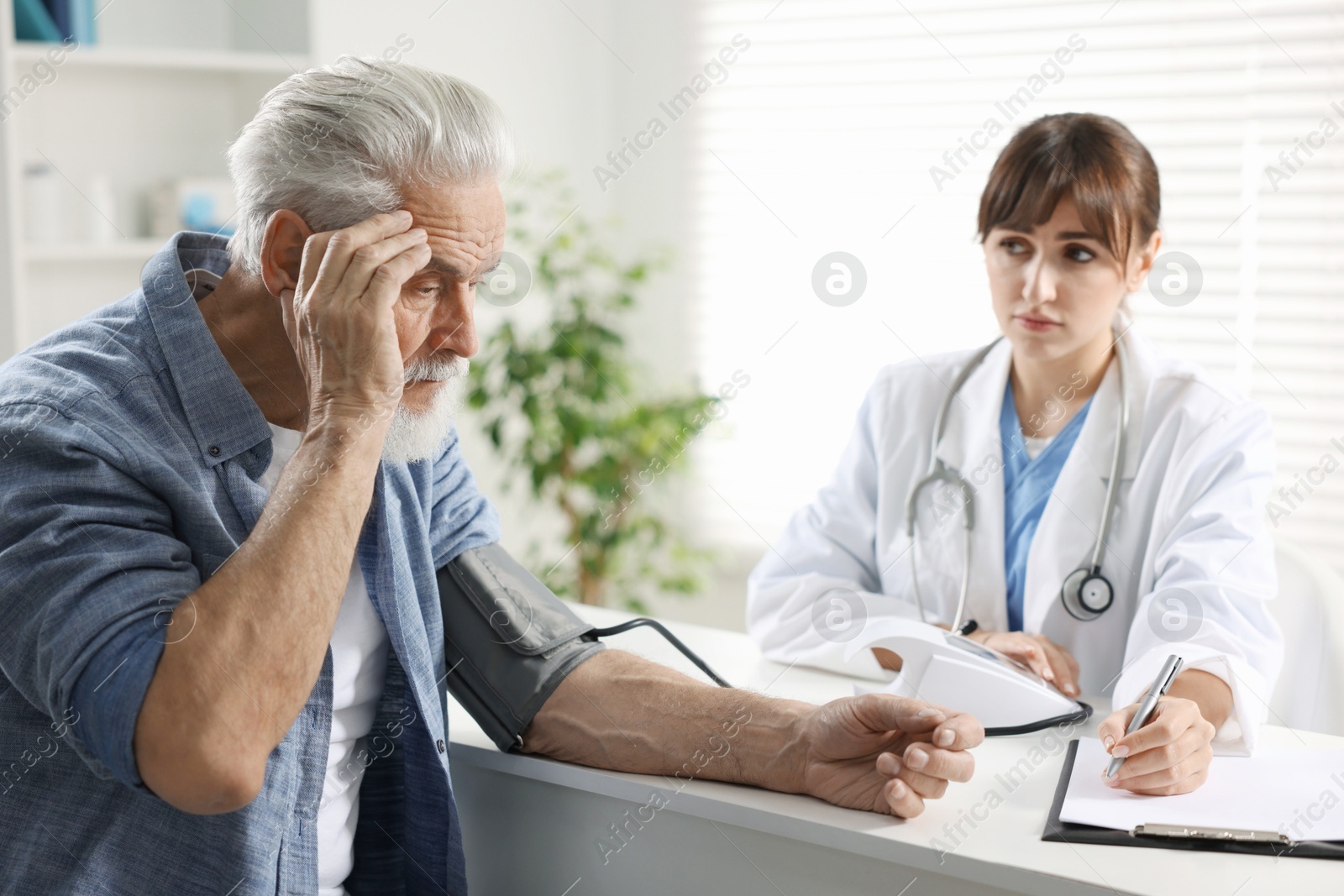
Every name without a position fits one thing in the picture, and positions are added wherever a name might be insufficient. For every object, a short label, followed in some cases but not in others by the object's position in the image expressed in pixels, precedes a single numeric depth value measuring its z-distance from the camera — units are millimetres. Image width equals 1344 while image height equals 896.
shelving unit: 2266
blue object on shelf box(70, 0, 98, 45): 2355
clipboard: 967
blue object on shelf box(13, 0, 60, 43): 2266
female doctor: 1513
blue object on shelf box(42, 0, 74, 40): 2348
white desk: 943
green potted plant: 3031
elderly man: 903
